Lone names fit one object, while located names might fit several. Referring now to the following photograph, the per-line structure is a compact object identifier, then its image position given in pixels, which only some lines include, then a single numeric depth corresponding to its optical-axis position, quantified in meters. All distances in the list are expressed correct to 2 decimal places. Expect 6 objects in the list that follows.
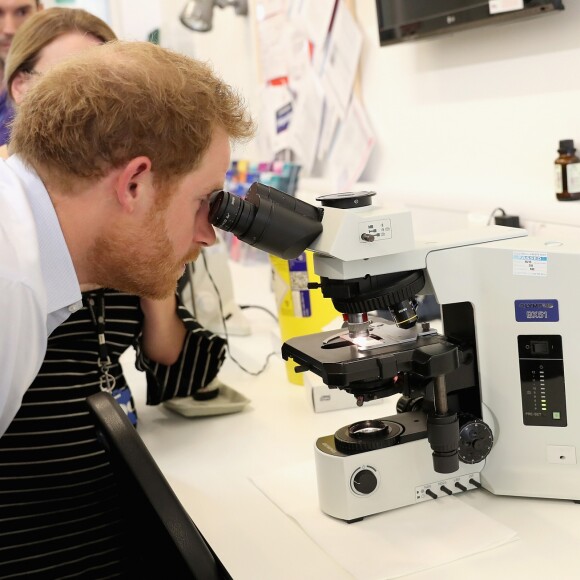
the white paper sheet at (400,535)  1.03
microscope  1.08
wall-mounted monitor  1.68
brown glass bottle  1.66
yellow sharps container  1.72
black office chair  0.90
